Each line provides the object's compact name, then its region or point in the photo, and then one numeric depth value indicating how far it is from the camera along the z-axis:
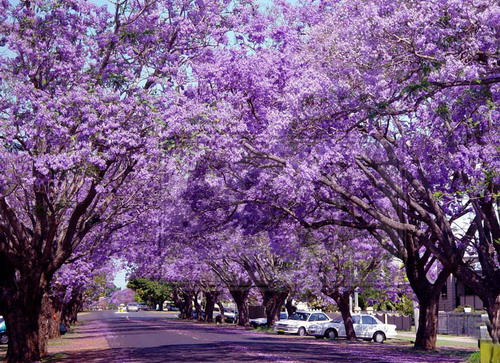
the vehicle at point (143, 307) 167.30
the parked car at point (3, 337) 39.44
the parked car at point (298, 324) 48.56
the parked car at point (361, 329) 42.48
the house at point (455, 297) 63.90
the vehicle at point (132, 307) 153.75
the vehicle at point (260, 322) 59.12
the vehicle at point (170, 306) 169.62
